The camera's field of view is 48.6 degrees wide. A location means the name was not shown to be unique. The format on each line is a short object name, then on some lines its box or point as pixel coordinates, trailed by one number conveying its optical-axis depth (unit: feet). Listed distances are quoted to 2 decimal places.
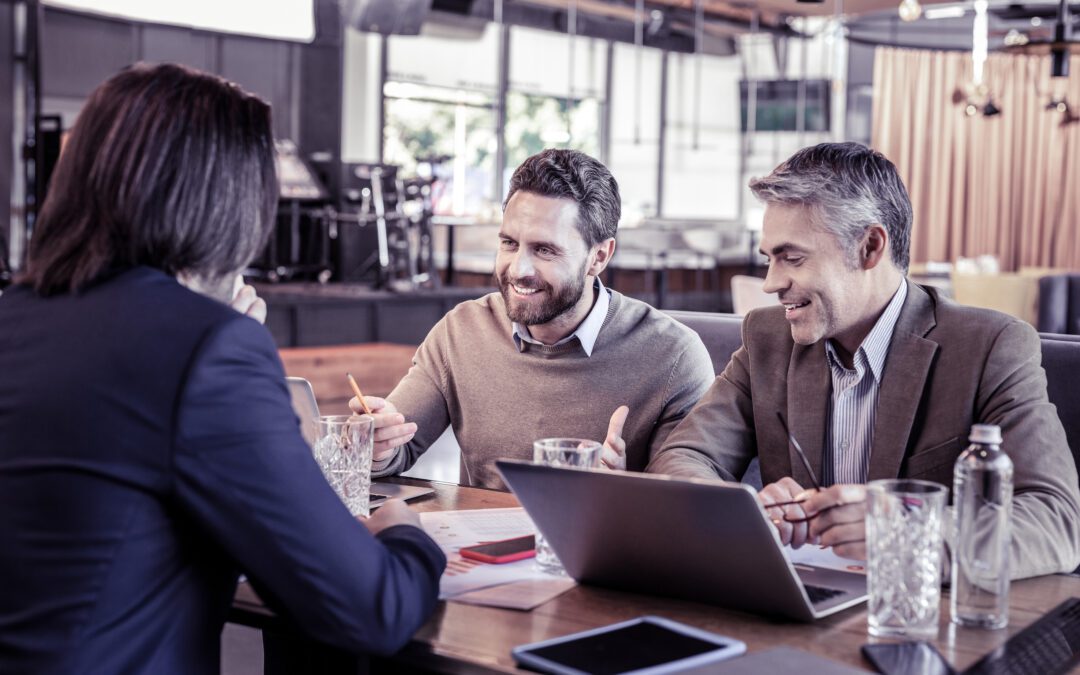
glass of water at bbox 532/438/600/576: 5.12
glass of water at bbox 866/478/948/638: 4.27
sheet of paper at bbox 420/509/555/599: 4.97
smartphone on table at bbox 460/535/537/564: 5.32
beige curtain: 41.86
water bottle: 4.42
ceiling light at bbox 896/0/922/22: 28.37
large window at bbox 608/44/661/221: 49.16
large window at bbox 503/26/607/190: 45.68
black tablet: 3.92
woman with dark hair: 3.86
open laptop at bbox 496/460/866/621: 4.25
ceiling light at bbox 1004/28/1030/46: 24.30
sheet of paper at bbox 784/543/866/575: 5.21
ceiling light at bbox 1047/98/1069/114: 35.14
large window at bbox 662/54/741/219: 50.90
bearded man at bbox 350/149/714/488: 7.89
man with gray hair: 6.04
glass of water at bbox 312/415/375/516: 5.99
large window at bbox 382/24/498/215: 41.68
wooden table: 4.13
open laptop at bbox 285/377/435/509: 6.15
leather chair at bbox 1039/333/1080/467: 7.08
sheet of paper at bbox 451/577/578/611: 4.66
